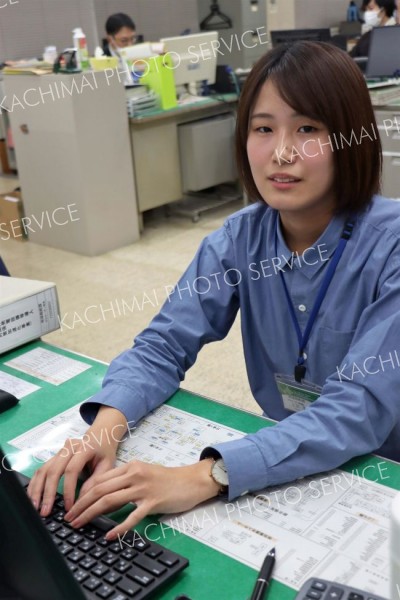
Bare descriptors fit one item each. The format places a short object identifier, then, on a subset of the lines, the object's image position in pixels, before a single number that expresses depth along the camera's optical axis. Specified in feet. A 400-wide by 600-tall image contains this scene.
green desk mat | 2.52
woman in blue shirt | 3.09
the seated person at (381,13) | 18.72
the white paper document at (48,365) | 4.25
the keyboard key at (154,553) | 2.60
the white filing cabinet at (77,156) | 12.97
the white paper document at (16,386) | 4.07
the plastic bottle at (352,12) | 27.37
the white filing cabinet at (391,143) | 12.48
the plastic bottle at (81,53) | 13.14
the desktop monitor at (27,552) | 1.71
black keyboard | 2.44
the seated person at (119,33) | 17.65
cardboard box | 15.26
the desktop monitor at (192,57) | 15.26
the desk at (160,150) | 14.49
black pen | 2.43
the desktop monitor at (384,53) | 13.56
